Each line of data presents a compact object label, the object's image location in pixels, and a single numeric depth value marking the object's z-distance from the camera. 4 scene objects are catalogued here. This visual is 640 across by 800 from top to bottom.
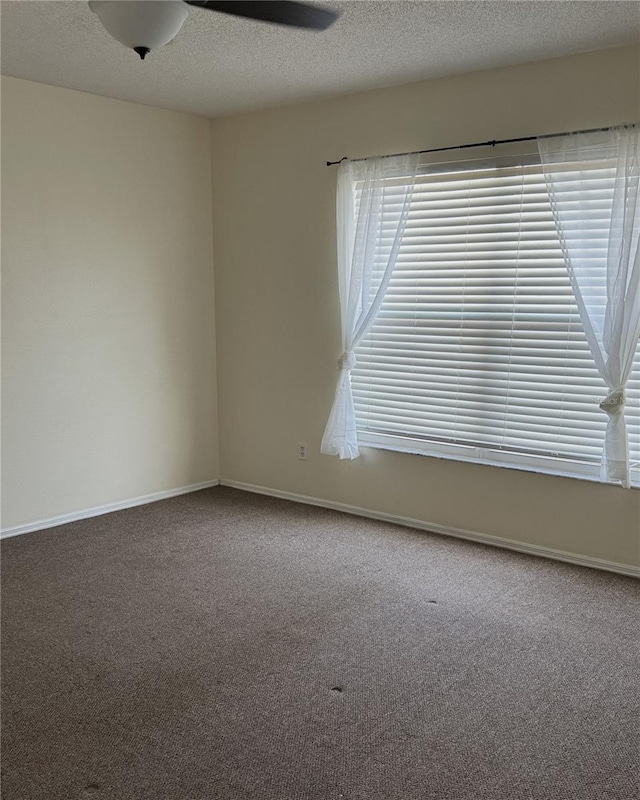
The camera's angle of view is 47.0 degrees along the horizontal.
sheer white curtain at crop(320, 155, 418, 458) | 4.56
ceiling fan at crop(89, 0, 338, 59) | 2.36
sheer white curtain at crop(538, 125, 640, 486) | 3.72
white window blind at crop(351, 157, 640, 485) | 4.04
